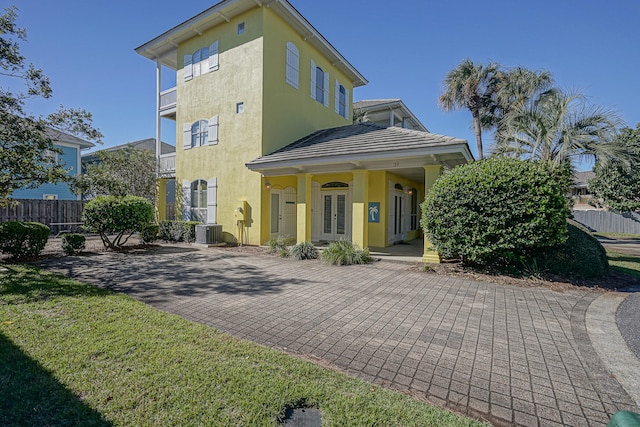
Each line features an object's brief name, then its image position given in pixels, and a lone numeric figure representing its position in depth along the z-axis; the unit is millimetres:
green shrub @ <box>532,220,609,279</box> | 7418
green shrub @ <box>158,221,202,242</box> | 13734
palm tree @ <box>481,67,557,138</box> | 18641
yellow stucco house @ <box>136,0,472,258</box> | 11492
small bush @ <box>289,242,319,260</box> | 10039
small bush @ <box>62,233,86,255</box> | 9785
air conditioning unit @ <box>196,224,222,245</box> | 12773
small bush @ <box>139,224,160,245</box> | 12136
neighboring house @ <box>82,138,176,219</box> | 16562
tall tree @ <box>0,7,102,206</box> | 7004
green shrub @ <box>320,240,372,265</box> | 9141
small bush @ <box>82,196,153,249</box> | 10133
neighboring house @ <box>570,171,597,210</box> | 32375
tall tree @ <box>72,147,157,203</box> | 15484
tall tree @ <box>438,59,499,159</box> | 19031
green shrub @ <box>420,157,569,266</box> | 6961
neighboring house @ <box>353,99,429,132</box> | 20547
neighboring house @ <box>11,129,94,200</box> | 20734
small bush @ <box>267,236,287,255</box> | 11035
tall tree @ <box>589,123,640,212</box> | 16172
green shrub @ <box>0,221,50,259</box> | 8461
